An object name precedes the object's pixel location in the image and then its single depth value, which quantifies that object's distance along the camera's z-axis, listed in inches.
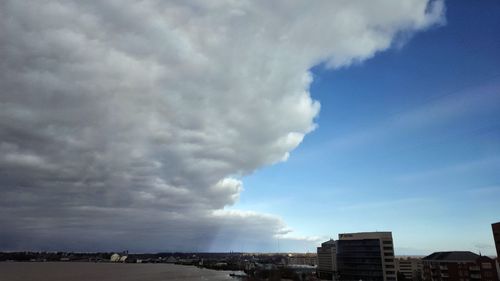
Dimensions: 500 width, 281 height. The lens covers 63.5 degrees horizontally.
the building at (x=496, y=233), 2662.4
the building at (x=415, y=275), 6944.9
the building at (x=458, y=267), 3971.5
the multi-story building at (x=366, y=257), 6279.5
